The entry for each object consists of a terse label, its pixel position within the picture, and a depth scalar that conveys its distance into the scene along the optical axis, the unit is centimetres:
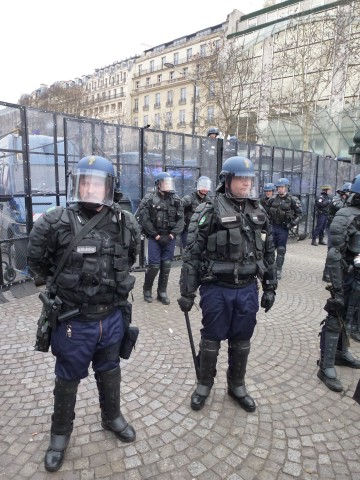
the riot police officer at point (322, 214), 1192
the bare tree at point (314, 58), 1941
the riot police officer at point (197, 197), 704
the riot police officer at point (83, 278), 230
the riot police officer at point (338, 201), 708
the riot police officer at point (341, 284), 340
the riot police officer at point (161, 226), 592
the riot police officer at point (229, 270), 291
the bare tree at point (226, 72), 2184
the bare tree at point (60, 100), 3406
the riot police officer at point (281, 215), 750
